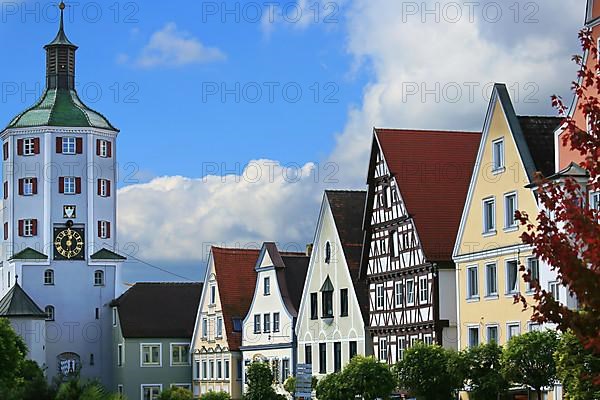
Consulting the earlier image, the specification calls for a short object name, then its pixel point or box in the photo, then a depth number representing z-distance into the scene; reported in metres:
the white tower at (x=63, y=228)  109.44
